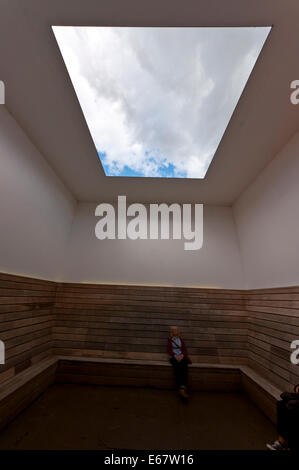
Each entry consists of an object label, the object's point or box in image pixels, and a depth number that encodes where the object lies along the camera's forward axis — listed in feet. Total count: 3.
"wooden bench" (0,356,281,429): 10.68
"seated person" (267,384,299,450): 5.56
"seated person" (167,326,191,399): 10.19
